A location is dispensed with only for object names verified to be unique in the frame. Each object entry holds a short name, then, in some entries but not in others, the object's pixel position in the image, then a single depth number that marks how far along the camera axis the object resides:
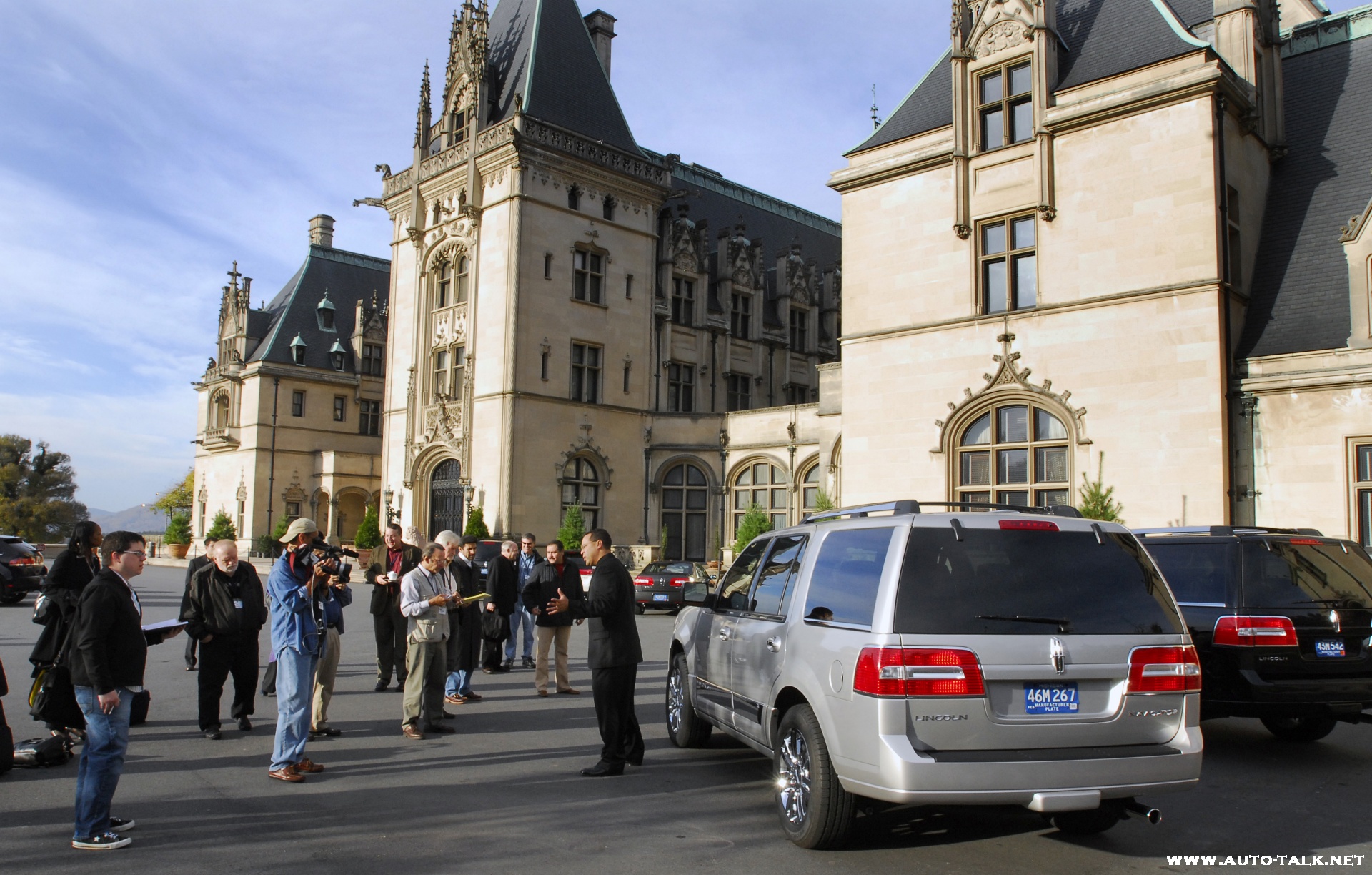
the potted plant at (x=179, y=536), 55.09
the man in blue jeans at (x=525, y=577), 14.37
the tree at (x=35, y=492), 76.44
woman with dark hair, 7.39
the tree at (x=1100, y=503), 19.62
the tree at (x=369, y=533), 39.22
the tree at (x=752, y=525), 30.58
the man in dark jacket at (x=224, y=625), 9.44
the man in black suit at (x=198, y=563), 10.19
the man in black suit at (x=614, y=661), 7.91
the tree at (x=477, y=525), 32.97
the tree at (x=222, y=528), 46.38
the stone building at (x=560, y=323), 34.91
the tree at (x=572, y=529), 32.28
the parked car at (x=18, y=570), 25.66
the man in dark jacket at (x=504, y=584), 12.95
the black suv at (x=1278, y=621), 8.20
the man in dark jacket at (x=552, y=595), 11.36
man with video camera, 7.65
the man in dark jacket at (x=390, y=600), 11.46
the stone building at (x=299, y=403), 52.03
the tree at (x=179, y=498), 92.38
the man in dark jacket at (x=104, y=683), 5.89
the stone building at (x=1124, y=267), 18.77
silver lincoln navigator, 5.39
